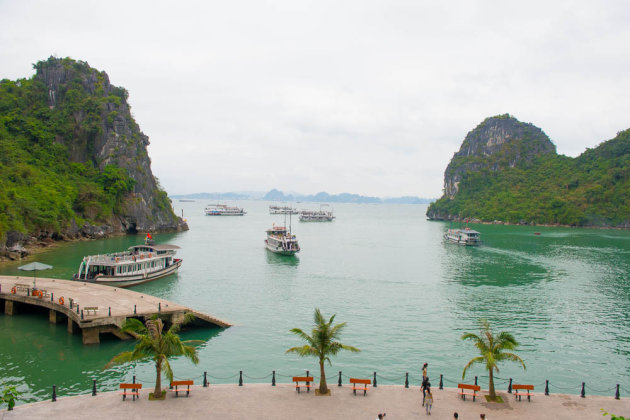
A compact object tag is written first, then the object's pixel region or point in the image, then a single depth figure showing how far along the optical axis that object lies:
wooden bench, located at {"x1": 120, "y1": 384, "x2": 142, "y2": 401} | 20.73
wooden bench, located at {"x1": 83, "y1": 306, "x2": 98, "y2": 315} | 34.06
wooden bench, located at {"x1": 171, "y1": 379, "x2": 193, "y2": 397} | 21.30
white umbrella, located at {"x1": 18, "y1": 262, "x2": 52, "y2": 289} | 41.84
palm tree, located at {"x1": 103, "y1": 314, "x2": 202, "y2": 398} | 21.00
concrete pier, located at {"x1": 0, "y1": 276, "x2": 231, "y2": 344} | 34.06
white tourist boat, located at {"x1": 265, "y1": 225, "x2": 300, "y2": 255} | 89.38
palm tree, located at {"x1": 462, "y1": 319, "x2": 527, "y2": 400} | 21.36
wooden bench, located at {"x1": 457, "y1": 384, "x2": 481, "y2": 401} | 21.34
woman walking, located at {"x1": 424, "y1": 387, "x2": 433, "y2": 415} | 19.47
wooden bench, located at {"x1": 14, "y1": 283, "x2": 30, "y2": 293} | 42.16
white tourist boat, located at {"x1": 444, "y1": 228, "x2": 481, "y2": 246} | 117.75
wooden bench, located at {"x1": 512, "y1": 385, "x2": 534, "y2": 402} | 21.46
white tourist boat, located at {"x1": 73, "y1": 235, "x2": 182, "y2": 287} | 53.59
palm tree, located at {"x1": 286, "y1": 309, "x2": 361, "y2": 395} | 22.09
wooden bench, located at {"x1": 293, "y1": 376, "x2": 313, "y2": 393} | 22.02
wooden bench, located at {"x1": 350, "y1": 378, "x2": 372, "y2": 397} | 21.67
